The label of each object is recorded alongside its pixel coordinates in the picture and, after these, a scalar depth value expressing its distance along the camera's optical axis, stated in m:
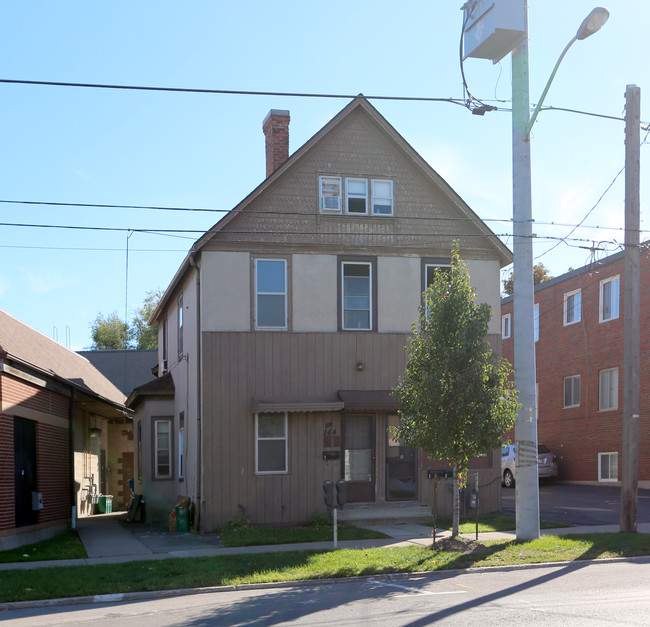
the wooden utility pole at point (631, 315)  15.34
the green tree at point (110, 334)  72.81
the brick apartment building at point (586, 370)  28.08
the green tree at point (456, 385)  14.25
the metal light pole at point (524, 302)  14.70
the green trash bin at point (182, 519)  18.91
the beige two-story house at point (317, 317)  18.50
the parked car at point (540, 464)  29.91
